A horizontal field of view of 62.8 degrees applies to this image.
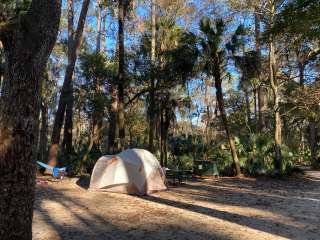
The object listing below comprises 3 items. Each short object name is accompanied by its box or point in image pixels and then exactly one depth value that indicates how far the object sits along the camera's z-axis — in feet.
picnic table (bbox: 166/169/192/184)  35.17
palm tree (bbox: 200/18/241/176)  39.23
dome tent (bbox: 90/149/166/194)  27.97
